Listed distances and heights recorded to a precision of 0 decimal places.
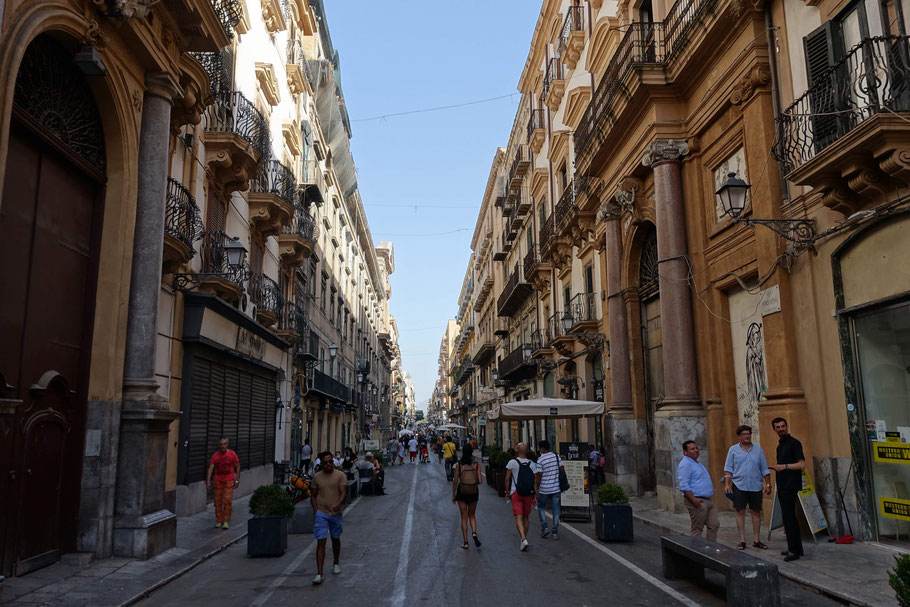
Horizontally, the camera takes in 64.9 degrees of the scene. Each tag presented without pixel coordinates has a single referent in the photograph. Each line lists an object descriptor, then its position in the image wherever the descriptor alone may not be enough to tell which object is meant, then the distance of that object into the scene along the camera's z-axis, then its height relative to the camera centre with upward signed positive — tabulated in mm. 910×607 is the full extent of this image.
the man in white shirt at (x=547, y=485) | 11773 -797
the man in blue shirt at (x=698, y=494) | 9461 -770
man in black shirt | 8883 -564
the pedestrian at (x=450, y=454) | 28798 -678
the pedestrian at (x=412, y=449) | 42688 -679
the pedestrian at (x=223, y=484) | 13078 -807
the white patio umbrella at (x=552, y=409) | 16953 +644
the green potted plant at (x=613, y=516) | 11148 -1238
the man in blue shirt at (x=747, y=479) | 9820 -603
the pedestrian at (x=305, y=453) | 25259 -531
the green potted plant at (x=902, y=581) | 4668 -971
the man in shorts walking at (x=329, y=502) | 8852 -785
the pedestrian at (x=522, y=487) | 11086 -776
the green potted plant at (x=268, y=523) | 10242 -1188
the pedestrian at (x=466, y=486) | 10773 -737
